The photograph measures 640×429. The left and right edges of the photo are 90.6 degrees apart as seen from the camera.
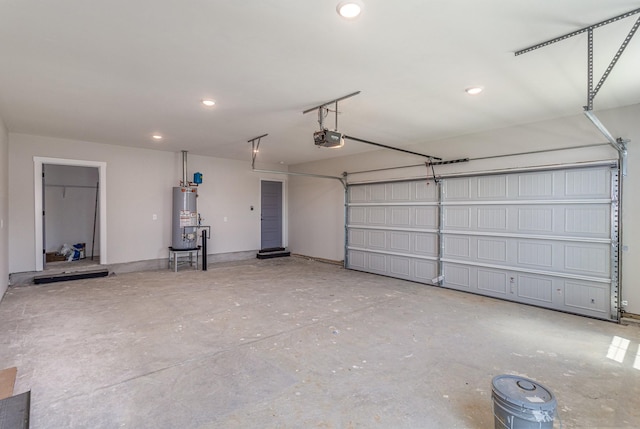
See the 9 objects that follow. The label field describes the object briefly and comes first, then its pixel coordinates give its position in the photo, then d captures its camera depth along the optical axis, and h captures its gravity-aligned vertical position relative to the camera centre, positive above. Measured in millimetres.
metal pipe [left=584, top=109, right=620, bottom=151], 2650 +865
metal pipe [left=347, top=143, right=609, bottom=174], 4180 +930
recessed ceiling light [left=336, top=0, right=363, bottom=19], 1999 +1334
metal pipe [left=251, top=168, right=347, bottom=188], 7336 +791
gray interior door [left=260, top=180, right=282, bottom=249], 8922 -35
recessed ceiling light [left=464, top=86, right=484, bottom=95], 3369 +1353
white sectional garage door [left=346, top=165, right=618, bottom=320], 4094 -319
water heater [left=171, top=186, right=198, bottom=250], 6824 -140
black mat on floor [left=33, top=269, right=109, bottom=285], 5508 -1187
